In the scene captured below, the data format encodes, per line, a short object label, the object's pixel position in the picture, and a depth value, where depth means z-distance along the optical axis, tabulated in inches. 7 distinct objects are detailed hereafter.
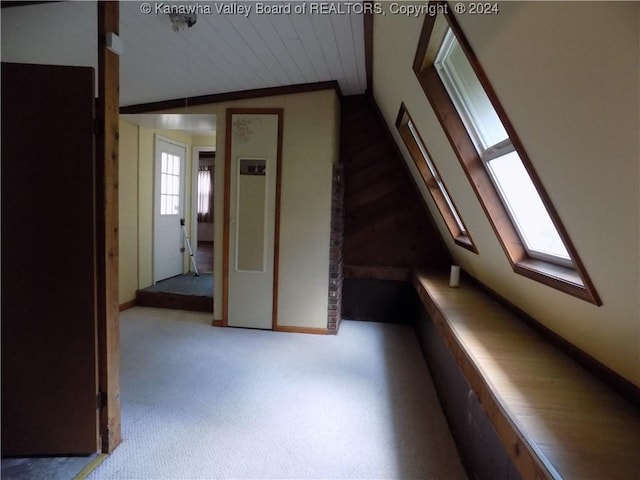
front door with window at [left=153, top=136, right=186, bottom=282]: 198.5
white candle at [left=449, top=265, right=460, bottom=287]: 125.5
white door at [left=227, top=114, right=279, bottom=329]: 153.7
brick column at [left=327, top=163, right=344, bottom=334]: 153.8
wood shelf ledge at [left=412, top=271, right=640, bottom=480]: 39.7
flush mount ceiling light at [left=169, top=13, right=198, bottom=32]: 88.4
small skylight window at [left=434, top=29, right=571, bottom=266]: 69.1
